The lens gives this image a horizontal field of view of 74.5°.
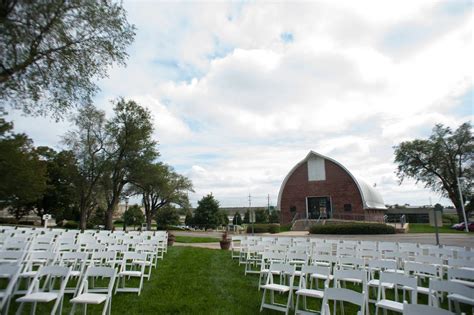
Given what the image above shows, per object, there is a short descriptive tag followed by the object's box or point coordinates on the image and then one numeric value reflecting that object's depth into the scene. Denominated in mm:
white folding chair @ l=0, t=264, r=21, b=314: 4632
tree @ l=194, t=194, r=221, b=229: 48562
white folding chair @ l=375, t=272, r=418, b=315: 4654
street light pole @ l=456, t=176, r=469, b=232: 31750
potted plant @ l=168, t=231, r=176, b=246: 17984
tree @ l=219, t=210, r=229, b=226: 51662
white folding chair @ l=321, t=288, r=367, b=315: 4211
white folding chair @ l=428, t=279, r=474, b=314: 4430
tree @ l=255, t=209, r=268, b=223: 59688
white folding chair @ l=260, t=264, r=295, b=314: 5508
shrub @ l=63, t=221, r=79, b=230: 40191
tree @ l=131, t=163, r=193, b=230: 30633
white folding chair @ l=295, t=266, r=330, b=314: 5363
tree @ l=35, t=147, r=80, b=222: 36938
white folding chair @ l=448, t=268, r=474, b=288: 5570
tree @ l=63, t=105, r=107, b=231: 23469
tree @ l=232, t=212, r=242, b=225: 67581
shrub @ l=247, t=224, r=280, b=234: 34562
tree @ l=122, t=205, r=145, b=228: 53812
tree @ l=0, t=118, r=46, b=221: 20969
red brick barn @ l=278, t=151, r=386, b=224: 40719
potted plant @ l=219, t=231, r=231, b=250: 16705
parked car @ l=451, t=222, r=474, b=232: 33062
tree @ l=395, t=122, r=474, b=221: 37594
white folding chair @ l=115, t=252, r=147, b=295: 6629
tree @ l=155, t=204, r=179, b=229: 48103
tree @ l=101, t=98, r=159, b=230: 23344
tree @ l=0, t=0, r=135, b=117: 9469
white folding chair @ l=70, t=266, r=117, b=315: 4645
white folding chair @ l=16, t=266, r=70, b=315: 4559
